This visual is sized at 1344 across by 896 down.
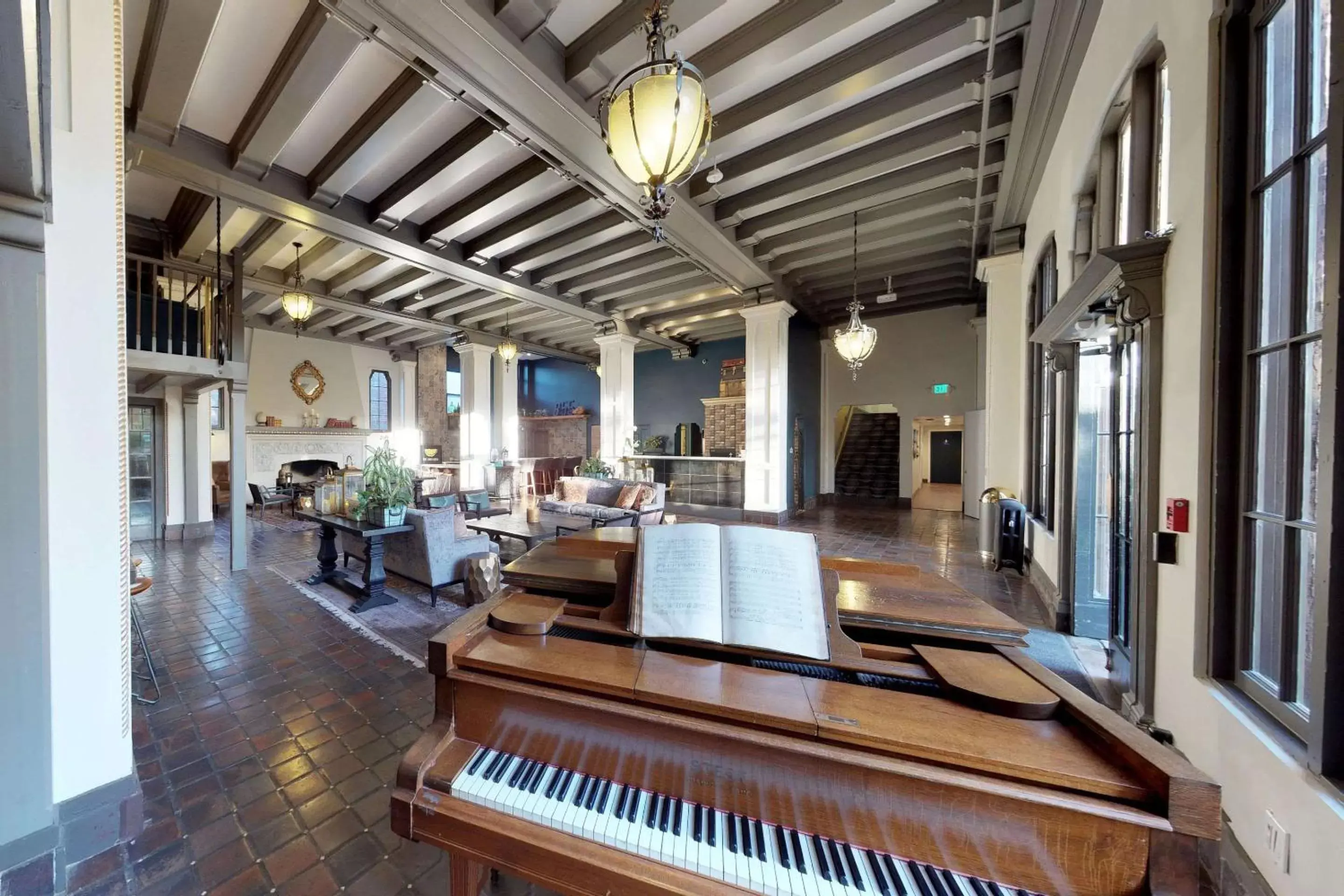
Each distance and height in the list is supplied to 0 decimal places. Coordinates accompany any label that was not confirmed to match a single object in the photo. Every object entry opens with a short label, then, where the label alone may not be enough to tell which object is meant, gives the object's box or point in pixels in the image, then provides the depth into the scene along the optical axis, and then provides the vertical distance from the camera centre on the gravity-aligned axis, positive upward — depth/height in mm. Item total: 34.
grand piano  704 -600
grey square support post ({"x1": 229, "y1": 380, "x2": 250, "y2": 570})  4668 -292
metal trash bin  4793 -803
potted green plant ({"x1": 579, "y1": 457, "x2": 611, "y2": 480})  7957 -449
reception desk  8164 -750
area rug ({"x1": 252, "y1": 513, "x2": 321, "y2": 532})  7137 -1336
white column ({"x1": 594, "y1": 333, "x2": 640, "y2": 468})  9141 +927
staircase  10031 -361
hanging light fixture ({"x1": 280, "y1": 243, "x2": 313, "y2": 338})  5586 +1721
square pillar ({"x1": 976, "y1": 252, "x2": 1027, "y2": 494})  5043 +848
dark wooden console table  3799 -1040
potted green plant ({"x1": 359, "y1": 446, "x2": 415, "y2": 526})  3938 -431
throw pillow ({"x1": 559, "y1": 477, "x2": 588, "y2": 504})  6957 -734
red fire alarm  1669 -261
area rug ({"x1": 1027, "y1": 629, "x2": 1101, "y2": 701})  2533 -1311
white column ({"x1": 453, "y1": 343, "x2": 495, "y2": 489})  9805 +683
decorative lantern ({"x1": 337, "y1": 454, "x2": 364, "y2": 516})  4398 -453
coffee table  4629 -907
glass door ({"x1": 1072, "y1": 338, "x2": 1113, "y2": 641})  3092 -344
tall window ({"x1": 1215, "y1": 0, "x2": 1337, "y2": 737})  1230 +239
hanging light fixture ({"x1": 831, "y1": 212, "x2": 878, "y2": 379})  5320 +1235
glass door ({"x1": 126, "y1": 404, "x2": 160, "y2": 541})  6066 -438
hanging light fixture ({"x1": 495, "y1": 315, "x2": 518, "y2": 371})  8180 +1671
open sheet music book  1005 -345
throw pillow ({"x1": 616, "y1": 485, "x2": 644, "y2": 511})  6152 -734
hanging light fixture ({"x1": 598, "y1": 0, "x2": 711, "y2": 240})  1716 +1268
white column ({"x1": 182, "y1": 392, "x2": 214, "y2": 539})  6305 -310
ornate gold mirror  9547 +1285
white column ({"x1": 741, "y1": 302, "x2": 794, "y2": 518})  7285 +579
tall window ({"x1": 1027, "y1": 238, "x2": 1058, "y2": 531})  3885 +298
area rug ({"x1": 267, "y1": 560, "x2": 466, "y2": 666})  3141 -1366
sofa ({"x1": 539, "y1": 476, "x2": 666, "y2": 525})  5410 -853
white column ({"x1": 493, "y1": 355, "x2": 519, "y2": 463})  10305 +753
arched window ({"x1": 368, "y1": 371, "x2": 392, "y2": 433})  10953 +1026
